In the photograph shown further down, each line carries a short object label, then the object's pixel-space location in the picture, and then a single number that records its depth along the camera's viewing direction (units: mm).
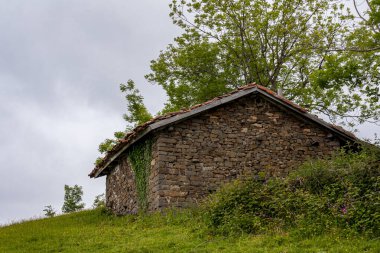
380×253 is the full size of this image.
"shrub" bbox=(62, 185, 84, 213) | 36031
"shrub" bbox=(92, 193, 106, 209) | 30750
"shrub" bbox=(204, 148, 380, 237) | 8961
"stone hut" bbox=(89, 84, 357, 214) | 13734
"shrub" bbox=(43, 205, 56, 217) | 33344
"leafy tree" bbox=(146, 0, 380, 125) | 24906
